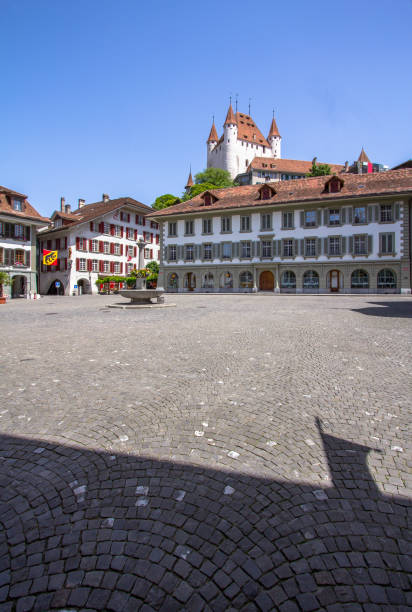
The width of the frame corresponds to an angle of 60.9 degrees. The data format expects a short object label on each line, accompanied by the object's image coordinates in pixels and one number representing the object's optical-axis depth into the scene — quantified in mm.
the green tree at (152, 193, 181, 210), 59812
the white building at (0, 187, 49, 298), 34750
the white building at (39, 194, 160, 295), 42625
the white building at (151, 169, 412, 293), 32031
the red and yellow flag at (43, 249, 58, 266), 41469
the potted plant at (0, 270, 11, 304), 26928
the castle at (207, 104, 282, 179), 91875
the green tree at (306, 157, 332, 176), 50125
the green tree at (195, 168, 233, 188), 72238
